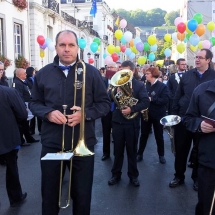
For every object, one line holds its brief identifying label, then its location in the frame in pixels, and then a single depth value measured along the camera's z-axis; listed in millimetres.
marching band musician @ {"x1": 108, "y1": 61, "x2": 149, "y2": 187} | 4758
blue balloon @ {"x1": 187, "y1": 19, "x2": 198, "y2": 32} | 14295
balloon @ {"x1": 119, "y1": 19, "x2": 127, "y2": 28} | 19638
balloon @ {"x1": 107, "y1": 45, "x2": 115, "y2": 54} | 19341
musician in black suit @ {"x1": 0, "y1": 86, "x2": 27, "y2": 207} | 3791
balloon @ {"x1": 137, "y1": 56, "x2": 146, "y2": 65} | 18797
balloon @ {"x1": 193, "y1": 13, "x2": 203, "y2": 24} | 15697
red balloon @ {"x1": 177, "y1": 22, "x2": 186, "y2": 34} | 14898
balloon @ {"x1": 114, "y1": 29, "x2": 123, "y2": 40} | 18156
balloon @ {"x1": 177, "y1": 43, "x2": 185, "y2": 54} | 16094
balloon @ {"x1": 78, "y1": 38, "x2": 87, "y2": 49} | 17516
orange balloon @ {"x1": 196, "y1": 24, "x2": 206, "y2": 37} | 14875
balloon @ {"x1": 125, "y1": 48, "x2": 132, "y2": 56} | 19558
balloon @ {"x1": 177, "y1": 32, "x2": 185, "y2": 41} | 15752
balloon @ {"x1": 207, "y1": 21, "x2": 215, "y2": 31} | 15914
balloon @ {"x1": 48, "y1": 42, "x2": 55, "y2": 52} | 15531
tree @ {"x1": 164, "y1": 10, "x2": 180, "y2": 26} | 119250
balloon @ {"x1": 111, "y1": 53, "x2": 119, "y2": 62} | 18352
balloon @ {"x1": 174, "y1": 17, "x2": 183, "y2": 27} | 15125
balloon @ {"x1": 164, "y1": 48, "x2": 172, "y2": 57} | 19920
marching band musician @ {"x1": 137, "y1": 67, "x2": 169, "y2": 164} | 6016
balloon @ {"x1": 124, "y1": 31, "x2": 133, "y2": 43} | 17938
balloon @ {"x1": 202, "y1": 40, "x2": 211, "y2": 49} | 14883
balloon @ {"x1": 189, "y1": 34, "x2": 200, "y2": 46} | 14867
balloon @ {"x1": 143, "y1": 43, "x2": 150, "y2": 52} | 19466
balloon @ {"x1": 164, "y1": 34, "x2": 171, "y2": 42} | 18281
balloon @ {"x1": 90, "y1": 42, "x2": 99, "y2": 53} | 19473
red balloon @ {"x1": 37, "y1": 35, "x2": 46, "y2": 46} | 15539
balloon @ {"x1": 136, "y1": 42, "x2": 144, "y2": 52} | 17953
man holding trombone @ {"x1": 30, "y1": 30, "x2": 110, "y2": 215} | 2795
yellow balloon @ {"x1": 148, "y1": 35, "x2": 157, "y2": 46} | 17641
